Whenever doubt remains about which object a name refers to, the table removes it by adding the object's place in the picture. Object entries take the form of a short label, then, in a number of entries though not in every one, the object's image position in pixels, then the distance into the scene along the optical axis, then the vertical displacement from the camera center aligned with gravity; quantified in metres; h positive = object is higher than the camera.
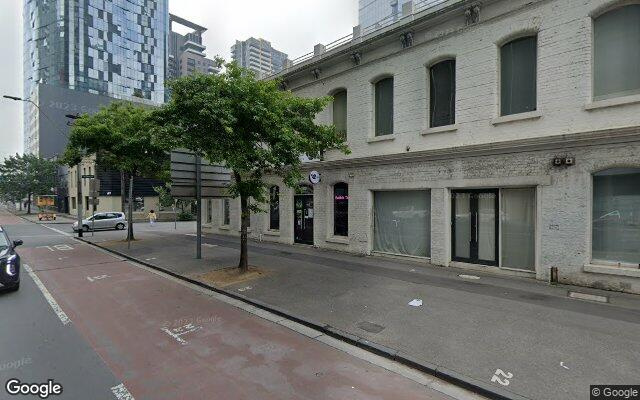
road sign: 12.35 +0.77
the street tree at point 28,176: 51.03 +3.27
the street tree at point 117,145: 16.39 +2.66
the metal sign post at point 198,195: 12.87 +0.07
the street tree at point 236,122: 8.74 +2.05
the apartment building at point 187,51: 138.75 +64.04
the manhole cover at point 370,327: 5.97 -2.42
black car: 7.94 -1.76
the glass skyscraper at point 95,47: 75.56 +37.55
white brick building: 8.24 +1.72
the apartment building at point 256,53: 126.76 +56.95
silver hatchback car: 26.11 -2.05
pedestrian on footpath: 32.09 -1.99
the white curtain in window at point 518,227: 9.51 -0.90
